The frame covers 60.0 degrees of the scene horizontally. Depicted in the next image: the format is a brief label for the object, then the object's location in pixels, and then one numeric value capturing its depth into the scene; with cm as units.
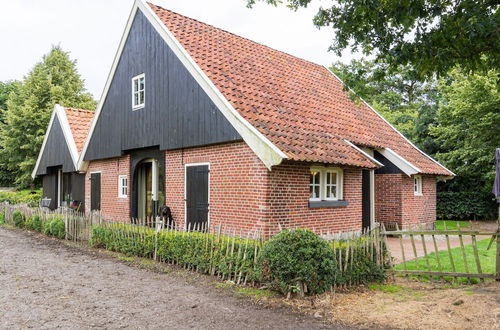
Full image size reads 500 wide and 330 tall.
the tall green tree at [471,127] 2053
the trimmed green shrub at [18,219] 1982
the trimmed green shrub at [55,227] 1586
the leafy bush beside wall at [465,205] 2359
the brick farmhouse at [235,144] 1076
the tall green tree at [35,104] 3541
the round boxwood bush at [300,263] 728
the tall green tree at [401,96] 942
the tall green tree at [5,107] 4234
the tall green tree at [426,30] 730
